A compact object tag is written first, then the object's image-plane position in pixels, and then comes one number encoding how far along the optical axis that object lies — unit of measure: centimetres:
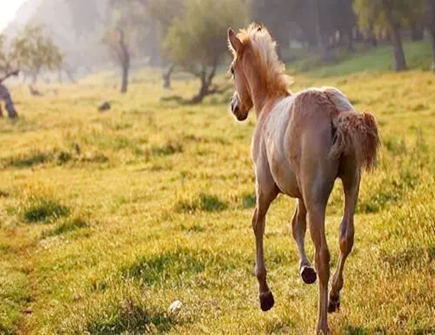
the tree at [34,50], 5253
